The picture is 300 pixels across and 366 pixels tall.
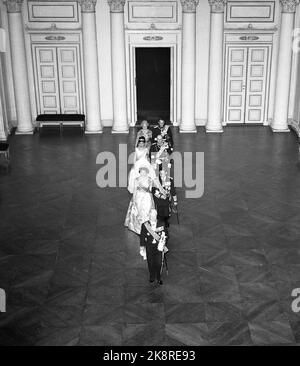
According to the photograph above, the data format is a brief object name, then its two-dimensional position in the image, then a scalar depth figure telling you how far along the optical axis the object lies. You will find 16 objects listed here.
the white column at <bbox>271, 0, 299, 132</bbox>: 17.19
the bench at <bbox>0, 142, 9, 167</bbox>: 14.94
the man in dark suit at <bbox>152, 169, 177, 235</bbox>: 10.86
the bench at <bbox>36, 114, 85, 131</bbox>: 18.26
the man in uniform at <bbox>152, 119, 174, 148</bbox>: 13.55
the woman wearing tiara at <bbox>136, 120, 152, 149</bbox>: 13.32
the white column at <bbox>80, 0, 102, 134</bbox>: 17.25
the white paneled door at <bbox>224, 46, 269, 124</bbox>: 18.25
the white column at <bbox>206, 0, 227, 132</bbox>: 17.19
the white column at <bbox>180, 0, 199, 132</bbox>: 17.25
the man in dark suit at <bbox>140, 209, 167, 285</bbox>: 8.89
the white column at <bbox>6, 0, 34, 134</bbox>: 17.20
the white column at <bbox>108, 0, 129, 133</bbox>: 17.23
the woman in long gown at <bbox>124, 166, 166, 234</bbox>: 9.34
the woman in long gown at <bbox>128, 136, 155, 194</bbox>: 11.73
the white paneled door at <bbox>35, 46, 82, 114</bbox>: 18.27
